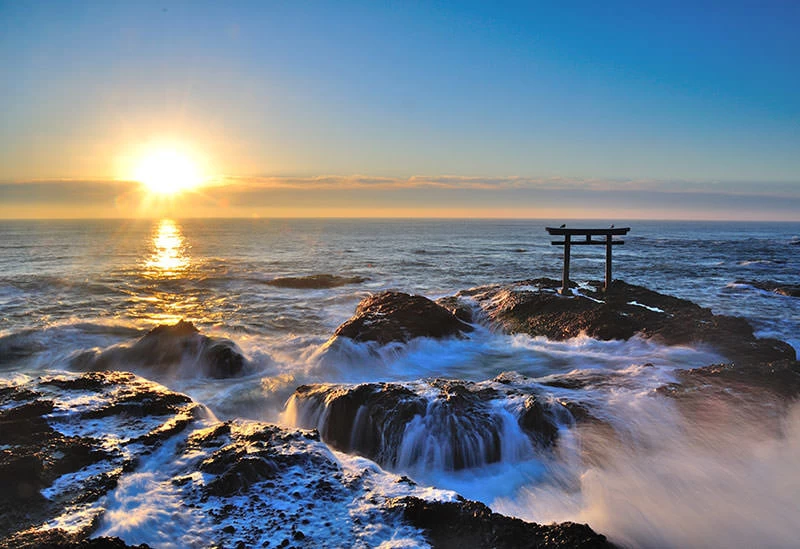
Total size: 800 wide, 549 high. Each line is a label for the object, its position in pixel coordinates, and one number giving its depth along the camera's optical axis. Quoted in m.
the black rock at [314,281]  28.50
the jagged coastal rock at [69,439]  5.56
